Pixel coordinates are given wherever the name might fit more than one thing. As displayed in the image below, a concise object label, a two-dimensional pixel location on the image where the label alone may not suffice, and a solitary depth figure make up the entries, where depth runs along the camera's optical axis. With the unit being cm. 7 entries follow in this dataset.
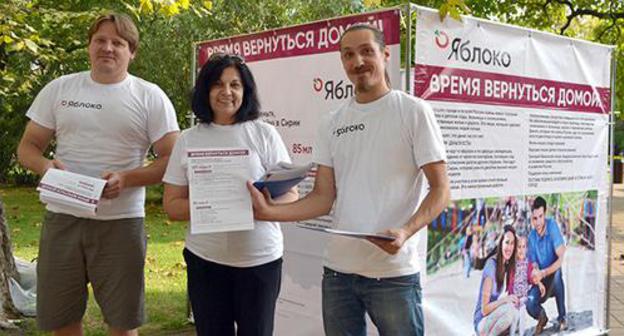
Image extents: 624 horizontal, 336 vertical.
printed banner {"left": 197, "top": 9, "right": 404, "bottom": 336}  426
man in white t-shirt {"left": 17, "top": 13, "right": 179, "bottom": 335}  324
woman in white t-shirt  291
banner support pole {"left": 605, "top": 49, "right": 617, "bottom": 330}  548
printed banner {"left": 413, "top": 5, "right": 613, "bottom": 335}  415
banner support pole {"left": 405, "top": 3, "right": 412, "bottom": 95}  379
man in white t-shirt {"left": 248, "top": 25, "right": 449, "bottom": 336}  268
